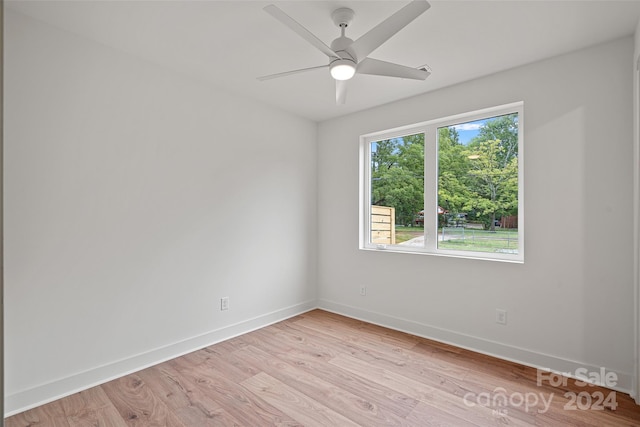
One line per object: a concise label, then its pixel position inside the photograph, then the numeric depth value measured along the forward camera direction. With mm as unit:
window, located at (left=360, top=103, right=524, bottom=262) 2863
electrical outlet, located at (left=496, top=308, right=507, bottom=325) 2758
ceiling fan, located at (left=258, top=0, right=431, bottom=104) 1643
